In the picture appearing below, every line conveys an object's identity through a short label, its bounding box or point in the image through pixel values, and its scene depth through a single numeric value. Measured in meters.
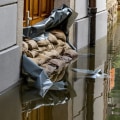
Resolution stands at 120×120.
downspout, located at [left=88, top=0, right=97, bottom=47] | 17.25
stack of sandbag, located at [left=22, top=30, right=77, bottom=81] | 11.31
